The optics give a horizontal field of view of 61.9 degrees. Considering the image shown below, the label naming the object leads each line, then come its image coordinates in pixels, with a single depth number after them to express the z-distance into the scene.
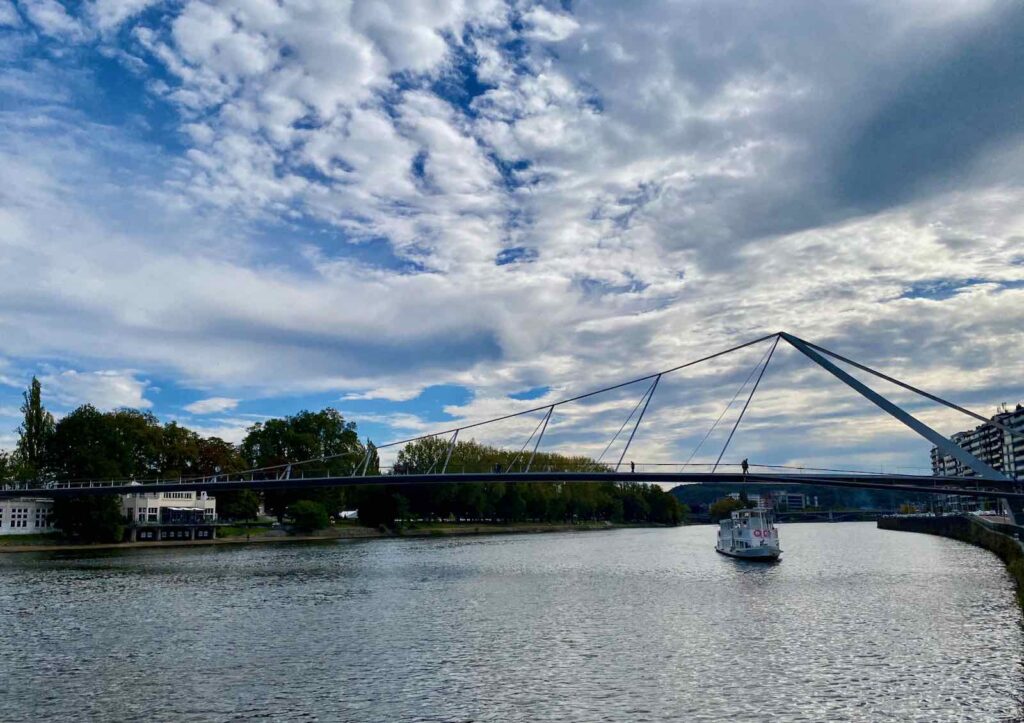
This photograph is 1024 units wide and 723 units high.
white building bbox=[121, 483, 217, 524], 120.44
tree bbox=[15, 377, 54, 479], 120.44
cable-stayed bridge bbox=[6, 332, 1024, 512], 60.97
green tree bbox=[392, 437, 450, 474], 143.50
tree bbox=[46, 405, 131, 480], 106.25
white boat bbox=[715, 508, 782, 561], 78.50
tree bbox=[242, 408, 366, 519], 136.62
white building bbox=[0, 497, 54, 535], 106.31
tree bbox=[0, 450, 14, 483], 109.06
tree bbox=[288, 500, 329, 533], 121.19
